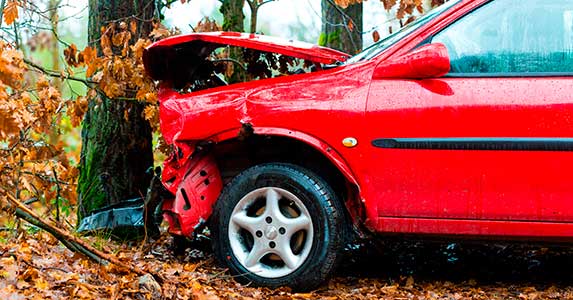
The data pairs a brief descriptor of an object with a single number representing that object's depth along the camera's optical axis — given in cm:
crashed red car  442
